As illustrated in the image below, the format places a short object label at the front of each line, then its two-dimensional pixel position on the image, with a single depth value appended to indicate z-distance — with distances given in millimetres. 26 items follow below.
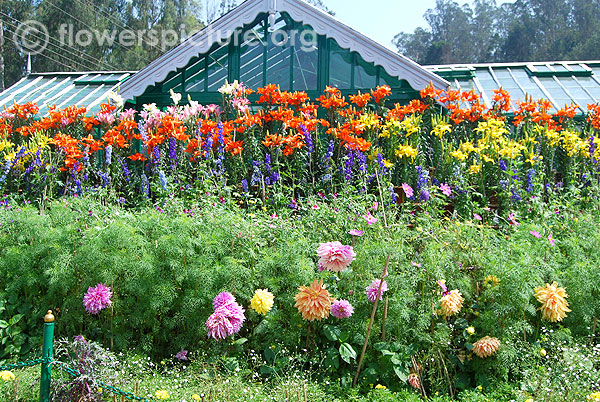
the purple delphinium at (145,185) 5562
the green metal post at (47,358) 2842
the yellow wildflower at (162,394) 2941
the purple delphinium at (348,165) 5621
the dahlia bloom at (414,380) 3316
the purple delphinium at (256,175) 5512
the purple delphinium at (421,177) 5496
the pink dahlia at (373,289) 3320
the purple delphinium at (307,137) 5859
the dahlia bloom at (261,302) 3342
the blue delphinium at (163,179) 5129
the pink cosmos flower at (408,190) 4223
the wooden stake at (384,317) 3379
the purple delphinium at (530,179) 5707
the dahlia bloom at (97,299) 3432
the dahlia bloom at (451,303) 3313
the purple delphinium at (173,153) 5602
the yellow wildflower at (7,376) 3146
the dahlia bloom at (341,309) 3375
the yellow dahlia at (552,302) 3395
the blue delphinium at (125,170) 5957
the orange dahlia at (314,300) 3186
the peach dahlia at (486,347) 3291
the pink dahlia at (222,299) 3324
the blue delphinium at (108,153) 5777
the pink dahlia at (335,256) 3213
